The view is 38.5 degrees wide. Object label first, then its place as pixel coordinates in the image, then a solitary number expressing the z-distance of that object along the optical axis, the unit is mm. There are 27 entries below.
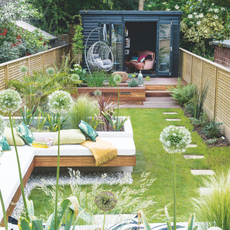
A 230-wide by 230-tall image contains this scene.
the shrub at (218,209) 2414
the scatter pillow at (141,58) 12791
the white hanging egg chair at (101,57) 10789
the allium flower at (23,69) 6911
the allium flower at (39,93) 6162
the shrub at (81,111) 5207
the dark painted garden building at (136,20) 11945
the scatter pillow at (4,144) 4258
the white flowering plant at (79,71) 9961
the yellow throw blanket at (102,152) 4328
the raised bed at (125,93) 9414
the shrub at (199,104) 7338
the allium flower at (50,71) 7424
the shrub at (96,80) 9688
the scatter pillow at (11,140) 4449
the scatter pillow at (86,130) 4617
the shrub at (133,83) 9703
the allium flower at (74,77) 7131
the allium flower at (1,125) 1740
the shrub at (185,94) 8562
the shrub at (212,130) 6184
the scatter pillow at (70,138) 4523
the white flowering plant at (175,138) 1750
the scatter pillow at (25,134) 4541
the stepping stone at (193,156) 5363
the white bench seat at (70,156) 4356
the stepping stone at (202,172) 4707
